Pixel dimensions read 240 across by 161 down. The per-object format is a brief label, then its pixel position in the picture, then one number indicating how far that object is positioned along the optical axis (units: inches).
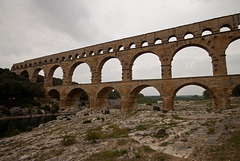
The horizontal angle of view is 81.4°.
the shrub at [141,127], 344.1
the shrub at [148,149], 210.3
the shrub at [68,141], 288.6
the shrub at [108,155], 202.5
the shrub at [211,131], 269.0
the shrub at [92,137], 283.3
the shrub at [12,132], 440.3
